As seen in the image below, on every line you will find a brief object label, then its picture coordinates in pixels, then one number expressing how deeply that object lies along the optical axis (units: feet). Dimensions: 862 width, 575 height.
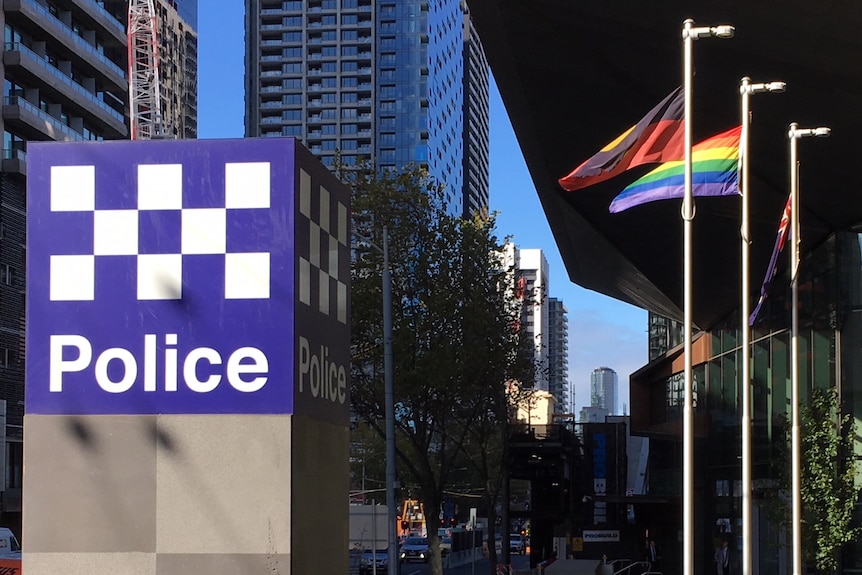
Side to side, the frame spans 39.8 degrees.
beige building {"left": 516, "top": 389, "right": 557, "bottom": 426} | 462.76
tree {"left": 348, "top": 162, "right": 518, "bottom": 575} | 112.06
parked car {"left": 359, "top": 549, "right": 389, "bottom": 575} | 162.50
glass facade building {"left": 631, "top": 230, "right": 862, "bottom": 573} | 76.59
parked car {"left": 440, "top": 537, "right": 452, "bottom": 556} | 230.68
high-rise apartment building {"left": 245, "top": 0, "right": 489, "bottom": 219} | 536.83
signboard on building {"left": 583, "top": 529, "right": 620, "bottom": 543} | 160.59
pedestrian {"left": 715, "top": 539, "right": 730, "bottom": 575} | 106.63
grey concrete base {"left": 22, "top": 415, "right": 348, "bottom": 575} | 26.73
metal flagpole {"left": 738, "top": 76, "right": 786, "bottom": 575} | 49.90
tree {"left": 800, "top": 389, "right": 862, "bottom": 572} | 68.44
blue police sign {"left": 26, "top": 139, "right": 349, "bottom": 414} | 27.04
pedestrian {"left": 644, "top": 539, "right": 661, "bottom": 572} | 138.62
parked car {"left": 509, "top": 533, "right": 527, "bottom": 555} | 289.53
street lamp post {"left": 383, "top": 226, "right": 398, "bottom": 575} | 80.02
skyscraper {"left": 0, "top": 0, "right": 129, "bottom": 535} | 186.60
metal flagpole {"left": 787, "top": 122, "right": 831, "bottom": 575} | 58.39
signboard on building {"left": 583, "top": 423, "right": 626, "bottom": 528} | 165.37
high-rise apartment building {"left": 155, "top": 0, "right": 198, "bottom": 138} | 425.69
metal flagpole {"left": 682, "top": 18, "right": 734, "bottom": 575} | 42.88
